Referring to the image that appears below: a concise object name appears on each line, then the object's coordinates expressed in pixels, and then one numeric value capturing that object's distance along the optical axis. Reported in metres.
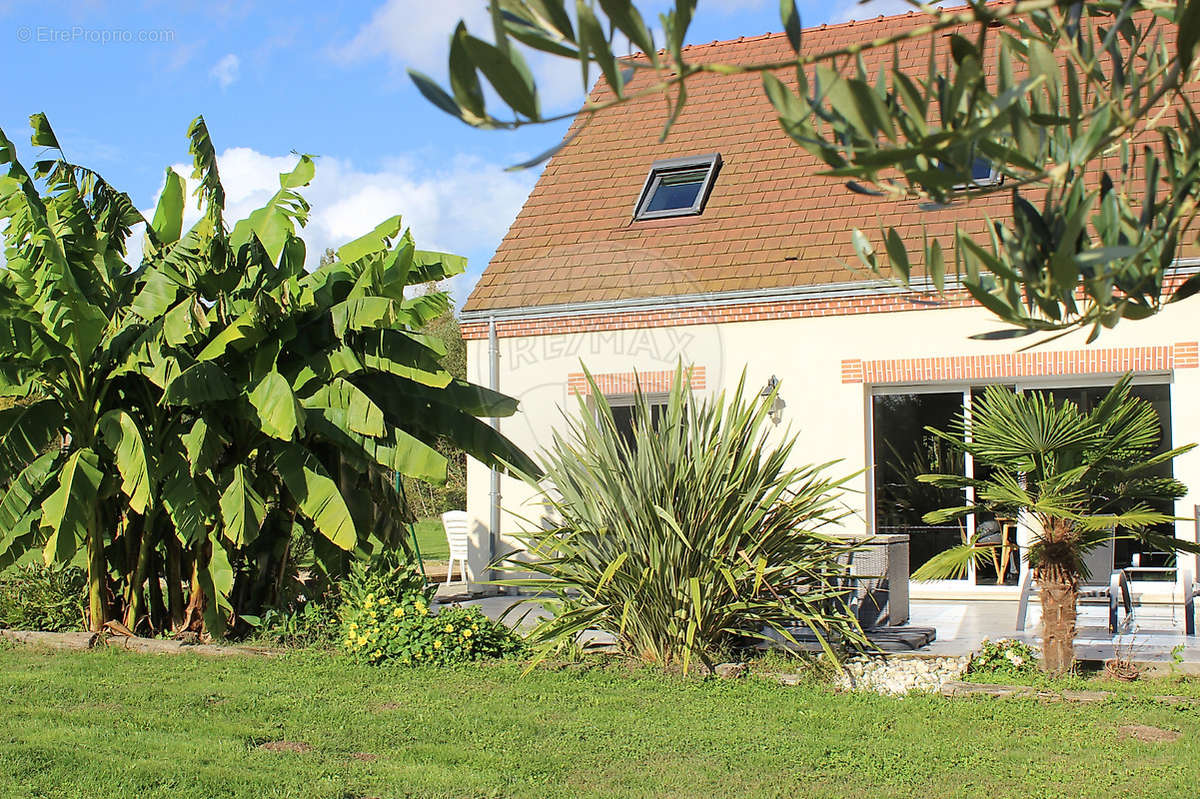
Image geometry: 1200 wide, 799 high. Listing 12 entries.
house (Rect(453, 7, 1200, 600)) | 11.06
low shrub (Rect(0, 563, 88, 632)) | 9.60
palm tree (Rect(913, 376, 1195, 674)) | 6.79
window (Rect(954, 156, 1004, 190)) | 11.46
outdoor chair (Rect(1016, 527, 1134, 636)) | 8.30
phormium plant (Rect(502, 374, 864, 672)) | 7.52
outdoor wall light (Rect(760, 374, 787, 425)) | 11.81
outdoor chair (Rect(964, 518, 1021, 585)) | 11.07
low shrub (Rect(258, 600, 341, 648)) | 8.75
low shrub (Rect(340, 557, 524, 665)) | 7.94
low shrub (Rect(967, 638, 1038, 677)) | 7.25
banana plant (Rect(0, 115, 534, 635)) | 8.24
